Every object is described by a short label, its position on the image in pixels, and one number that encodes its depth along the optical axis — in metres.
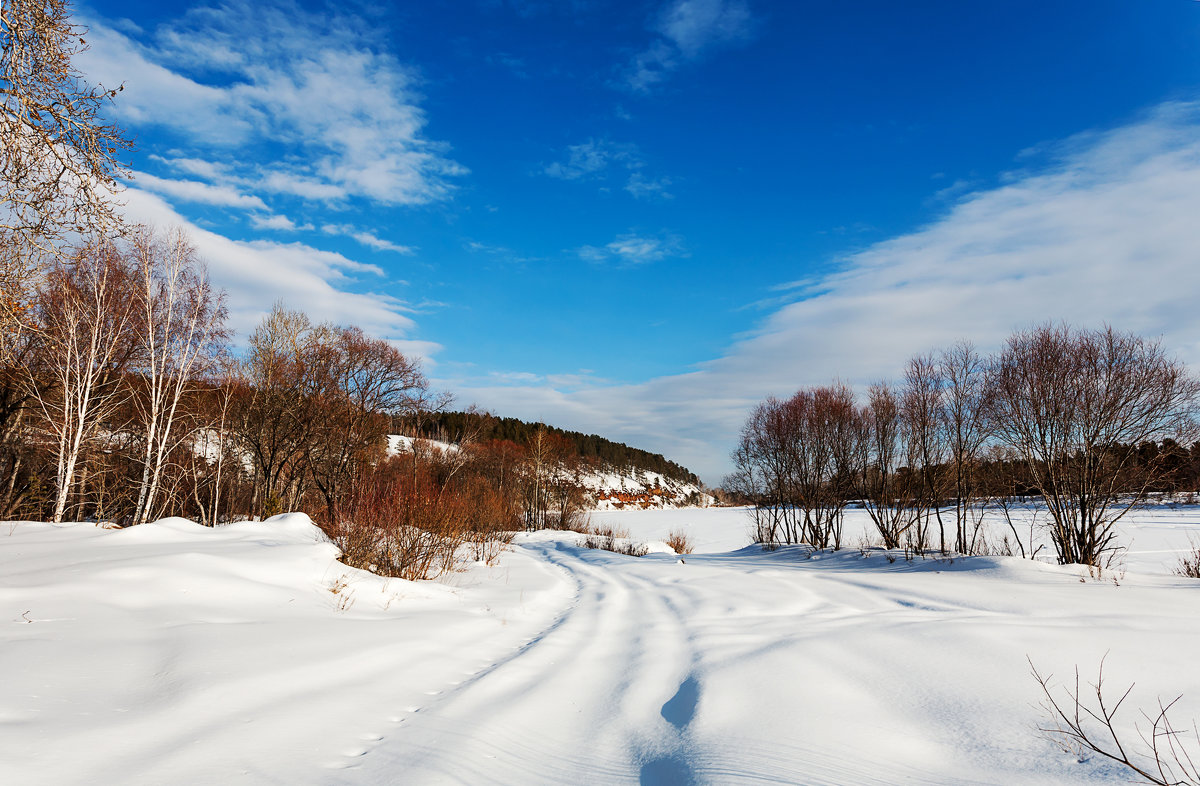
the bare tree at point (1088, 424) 10.10
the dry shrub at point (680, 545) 22.28
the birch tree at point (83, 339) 13.67
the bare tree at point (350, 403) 25.19
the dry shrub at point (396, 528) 9.13
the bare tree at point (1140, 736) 2.86
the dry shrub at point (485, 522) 14.28
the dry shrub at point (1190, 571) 9.35
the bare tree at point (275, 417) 24.27
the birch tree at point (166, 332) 15.76
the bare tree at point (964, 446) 13.21
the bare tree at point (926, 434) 14.06
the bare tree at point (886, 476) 15.20
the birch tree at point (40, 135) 5.45
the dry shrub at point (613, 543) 20.08
